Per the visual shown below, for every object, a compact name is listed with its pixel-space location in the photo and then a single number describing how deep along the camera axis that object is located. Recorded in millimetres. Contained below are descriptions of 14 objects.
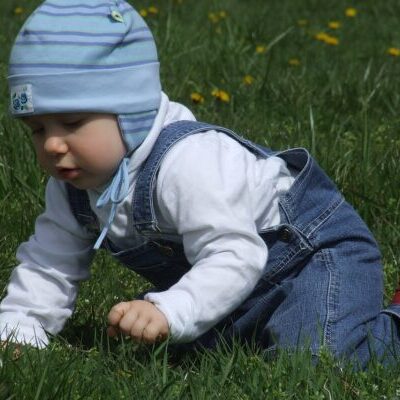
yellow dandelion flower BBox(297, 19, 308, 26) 11999
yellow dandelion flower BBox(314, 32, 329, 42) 10926
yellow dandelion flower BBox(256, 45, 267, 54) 9859
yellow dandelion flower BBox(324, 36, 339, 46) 10841
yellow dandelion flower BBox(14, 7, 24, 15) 11302
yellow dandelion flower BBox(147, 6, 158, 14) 11060
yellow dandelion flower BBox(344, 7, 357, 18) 12835
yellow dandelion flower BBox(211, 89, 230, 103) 8563
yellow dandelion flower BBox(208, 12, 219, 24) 11197
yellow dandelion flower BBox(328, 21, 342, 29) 11505
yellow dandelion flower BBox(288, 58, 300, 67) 10017
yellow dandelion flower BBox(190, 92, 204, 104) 8407
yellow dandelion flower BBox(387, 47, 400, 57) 10056
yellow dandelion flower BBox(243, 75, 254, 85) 8978
